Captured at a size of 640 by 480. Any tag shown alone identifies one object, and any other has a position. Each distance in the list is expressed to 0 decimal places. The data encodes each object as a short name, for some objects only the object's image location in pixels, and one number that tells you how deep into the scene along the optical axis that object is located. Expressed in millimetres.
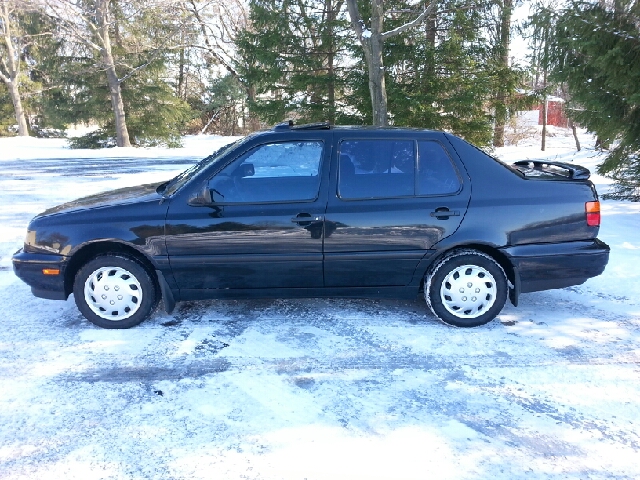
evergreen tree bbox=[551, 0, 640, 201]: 6957
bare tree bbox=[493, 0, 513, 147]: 13453
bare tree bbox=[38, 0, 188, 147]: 20719
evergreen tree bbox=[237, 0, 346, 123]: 13891
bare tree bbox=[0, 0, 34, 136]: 28344
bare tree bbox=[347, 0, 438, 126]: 11190
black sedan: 3752
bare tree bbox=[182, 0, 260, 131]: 26219
